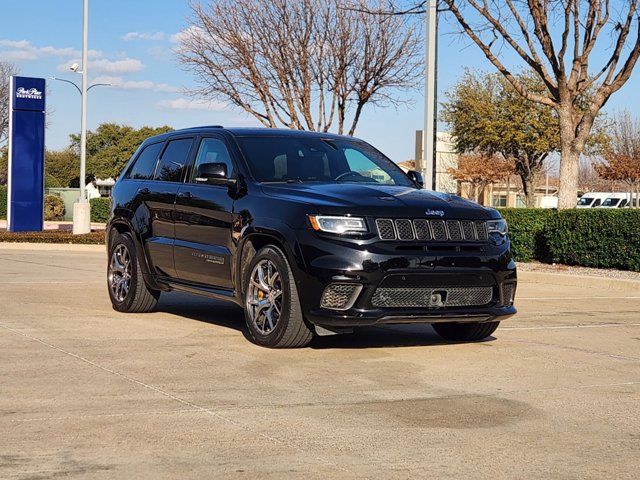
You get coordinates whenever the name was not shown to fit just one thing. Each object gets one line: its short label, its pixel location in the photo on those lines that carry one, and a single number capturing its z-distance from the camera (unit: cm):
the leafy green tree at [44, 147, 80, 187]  8656
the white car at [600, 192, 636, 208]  7501
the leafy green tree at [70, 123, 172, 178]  8812
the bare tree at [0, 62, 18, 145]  6219
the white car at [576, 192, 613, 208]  7669
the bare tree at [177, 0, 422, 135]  3259
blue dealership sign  3164
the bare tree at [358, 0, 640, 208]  2153
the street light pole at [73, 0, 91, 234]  3184
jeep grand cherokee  794
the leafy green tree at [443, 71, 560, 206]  5391
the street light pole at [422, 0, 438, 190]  2064
